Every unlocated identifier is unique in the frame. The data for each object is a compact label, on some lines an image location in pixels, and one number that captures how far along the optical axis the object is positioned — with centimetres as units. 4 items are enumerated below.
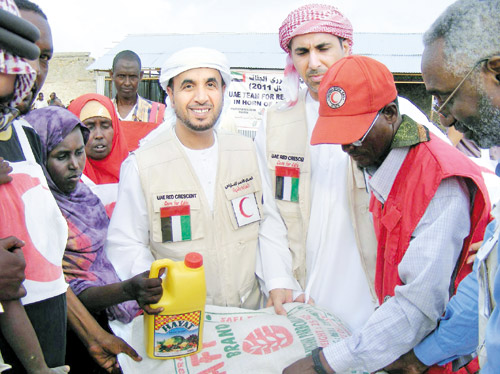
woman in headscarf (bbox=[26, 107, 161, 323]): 203
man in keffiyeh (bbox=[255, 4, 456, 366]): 238
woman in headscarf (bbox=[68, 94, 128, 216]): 328
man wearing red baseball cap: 152
